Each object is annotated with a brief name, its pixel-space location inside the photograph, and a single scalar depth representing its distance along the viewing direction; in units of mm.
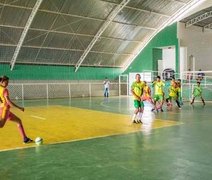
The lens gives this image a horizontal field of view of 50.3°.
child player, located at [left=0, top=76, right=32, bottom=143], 6705
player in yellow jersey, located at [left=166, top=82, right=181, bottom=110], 15348
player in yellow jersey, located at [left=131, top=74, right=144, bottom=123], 10081
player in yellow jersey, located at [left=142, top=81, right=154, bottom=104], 13826
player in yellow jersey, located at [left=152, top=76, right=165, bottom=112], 14312
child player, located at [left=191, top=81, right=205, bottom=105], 17351
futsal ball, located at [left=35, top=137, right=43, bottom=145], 6933
